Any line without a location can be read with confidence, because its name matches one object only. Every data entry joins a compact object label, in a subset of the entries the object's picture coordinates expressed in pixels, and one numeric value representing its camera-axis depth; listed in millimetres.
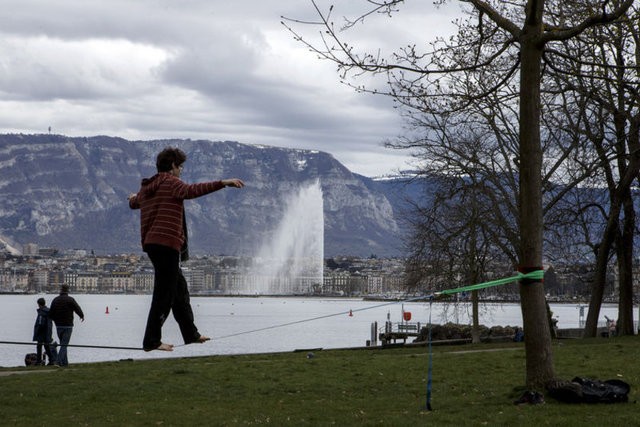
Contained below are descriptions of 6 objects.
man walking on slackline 9523
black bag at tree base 14945
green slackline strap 13433
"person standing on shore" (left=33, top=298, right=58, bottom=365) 30391
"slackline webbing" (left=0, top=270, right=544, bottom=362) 12625
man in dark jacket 28781
